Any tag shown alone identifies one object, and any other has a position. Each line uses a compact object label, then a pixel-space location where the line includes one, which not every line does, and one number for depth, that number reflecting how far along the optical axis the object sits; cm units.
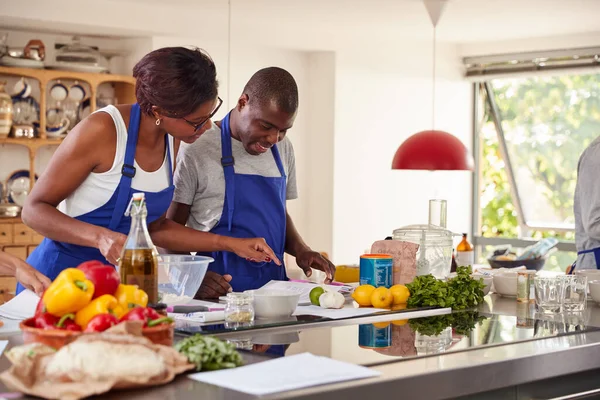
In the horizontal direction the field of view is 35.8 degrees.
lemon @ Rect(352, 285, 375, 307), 288
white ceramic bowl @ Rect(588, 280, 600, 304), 319
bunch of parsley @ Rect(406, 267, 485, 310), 288
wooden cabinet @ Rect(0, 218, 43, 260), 667
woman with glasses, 275
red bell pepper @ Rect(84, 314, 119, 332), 191
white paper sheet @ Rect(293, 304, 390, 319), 267
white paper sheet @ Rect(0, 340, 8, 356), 210
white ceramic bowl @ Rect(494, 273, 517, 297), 330
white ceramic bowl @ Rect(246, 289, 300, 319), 256
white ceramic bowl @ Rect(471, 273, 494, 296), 330
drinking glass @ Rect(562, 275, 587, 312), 290
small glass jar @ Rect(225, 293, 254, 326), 245
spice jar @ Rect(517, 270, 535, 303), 322
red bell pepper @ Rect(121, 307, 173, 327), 193
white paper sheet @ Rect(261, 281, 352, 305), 297
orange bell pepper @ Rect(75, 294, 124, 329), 195
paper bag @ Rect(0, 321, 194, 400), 167
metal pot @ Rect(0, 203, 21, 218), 669
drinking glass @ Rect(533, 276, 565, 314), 287
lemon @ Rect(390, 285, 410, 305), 287
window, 910
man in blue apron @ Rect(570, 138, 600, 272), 375
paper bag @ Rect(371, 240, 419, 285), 309
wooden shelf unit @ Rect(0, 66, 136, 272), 668
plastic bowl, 254
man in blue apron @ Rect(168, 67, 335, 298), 325
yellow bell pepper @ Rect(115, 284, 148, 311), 203
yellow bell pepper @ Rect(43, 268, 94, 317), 193
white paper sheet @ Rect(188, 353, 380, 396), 178
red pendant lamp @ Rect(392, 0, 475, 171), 571
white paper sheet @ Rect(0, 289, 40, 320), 253
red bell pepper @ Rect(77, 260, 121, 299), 199
